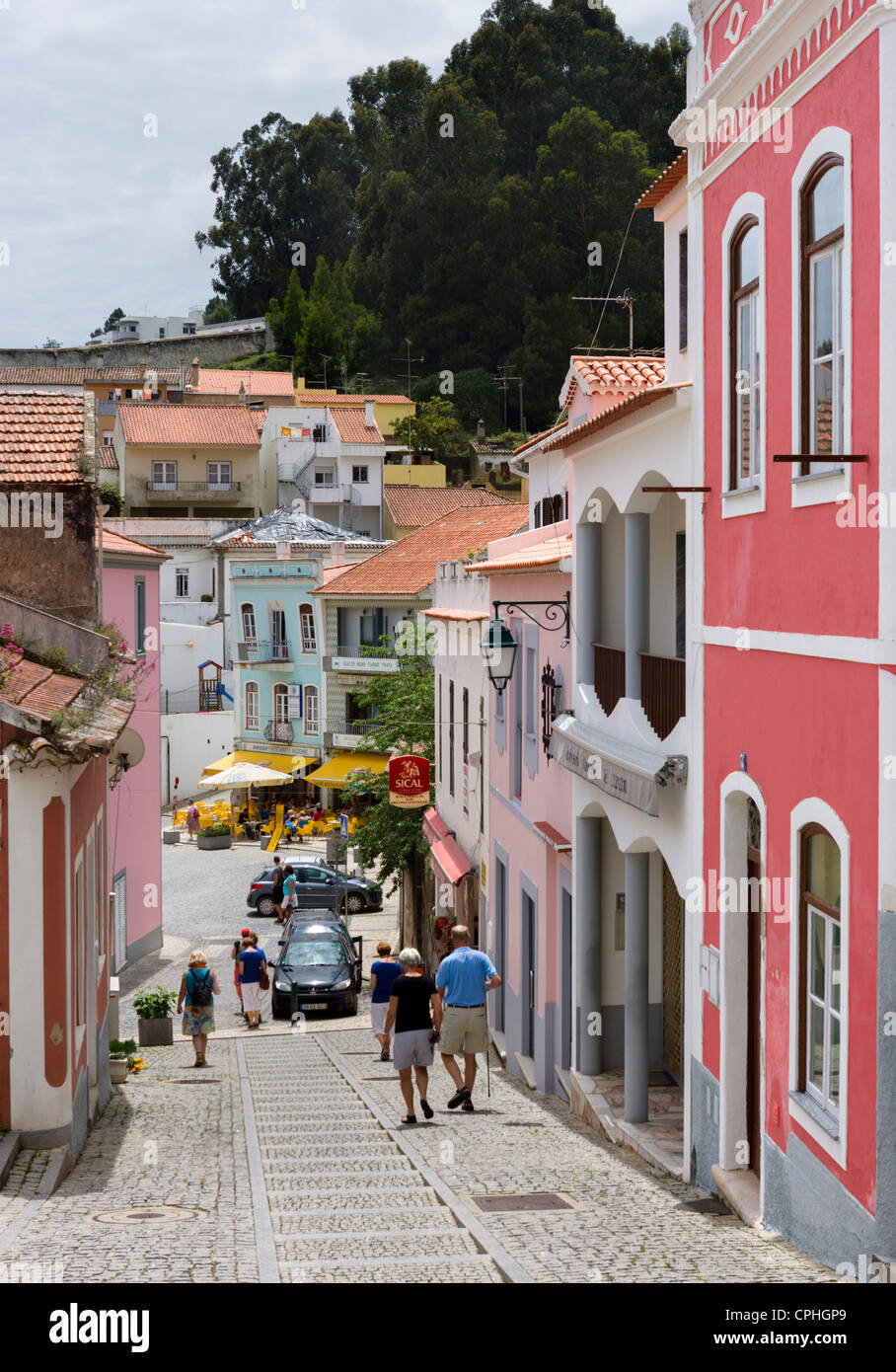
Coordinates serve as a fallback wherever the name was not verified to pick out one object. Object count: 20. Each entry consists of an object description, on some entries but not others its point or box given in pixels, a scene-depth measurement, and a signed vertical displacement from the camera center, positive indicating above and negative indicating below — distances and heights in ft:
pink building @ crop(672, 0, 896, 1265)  24.11 +0.21
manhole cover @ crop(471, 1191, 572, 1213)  31.37 -12.06
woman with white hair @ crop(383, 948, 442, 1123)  43.88 -11.61
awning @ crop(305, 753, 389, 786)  155.43 -14.59
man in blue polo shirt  44.88 -11.12
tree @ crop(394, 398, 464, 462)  254.68 +32.83
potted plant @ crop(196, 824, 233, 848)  156.76 -21.38
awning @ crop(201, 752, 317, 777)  170.09 -15.05
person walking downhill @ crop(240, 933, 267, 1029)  72.96 -16.71
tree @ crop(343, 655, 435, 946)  103.96 -8.32
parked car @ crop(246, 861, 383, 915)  118.73 -20.47
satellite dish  52.65 -4.05
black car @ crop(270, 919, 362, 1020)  82.43 -18.96
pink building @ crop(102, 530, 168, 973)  85.51 -10.29
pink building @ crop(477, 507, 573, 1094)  55.88 -7.87
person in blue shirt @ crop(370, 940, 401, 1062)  58.65 -13.61
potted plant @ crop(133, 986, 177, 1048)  68.54 -17.58
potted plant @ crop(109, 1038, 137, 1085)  55.47 -15.76
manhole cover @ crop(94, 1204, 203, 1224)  30.19 -11.85
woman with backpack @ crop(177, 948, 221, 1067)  59.47 -14.44
